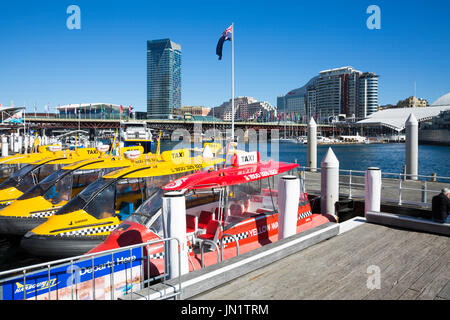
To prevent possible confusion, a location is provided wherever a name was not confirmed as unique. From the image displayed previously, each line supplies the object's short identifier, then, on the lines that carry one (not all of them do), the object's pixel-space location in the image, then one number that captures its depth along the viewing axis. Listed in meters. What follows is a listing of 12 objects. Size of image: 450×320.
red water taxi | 7.33
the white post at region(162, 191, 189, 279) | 5.84
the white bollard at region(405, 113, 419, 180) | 19.29
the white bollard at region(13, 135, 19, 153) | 45.56
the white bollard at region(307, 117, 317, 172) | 23.81
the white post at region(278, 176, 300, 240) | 8.27
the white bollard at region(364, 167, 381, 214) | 10.45
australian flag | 21.78
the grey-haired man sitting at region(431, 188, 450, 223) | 7.88
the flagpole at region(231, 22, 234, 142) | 21.42
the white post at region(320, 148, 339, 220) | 11.85
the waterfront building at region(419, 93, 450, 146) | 104.94
